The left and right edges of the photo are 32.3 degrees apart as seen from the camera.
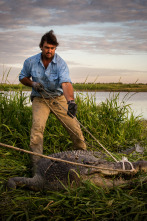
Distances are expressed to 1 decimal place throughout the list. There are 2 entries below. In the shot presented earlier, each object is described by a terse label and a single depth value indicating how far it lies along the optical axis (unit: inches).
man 160.4
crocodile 106.4
